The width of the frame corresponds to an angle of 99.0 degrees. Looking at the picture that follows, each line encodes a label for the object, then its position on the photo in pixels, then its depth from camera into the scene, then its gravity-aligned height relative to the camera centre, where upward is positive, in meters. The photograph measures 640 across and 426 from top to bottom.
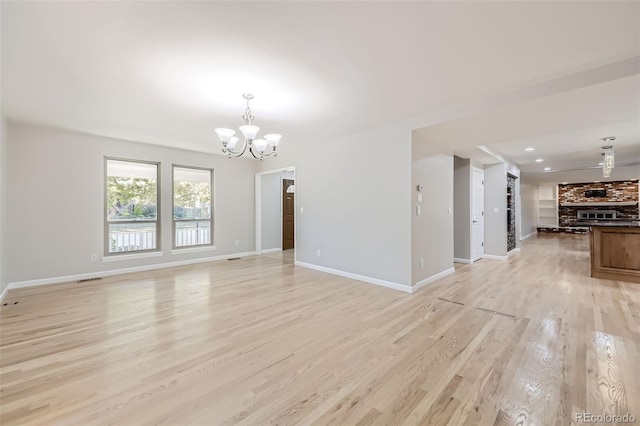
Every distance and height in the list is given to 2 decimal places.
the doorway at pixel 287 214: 8.24 +0.02
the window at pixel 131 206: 5.19 +0.18
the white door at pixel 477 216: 6.14 -0.07
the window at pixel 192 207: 6.06 +0.20
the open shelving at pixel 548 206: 12.33 +0.33
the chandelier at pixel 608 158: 5.35 +1.07
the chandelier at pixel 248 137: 3.10 +0.93
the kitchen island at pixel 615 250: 4.44 -0.63
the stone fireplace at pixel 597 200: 10.65 +0.51
